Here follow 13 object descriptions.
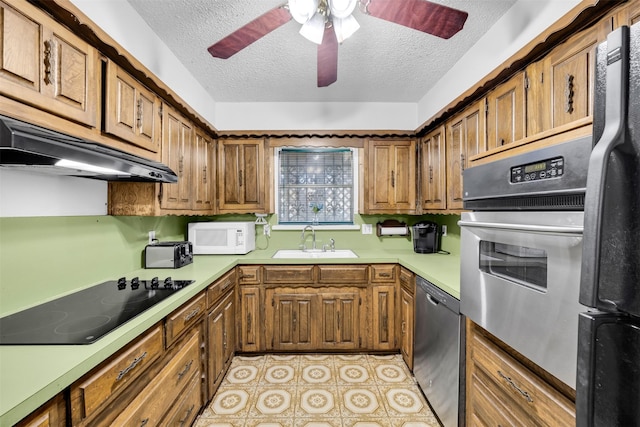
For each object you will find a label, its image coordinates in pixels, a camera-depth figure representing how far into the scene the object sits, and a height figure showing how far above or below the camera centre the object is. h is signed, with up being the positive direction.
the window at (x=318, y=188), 3.19 +0.27
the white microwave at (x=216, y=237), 2.63 -0.23
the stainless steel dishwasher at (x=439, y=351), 1.54 -0.86
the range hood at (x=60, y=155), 0.81 +0.20
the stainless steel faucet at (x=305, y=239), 3.08 -0.29
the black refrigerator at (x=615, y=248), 0.44 -0.06
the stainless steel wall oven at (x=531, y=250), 0.83 -0.13
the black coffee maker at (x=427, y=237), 2.80 -0.24
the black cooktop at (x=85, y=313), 1.01 -0.44
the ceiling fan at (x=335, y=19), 1.19 +0.87
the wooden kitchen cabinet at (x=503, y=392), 0.95 -0.69
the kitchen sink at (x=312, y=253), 2.82 -0.42
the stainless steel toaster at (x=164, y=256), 2.09 -0.33
